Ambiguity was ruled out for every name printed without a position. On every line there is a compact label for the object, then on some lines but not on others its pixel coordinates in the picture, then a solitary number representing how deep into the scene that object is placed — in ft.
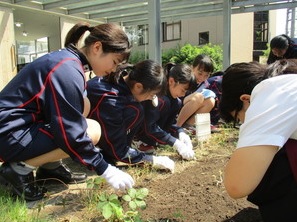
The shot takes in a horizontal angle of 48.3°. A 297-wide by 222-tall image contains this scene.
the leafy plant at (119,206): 4.82
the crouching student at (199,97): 11.99
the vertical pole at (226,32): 18.71
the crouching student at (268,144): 3.13
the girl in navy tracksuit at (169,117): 9.16
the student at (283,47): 14.70
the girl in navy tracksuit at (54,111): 5.59
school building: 20.10
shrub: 39.32
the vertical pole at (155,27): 13.84
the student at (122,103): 7.73
